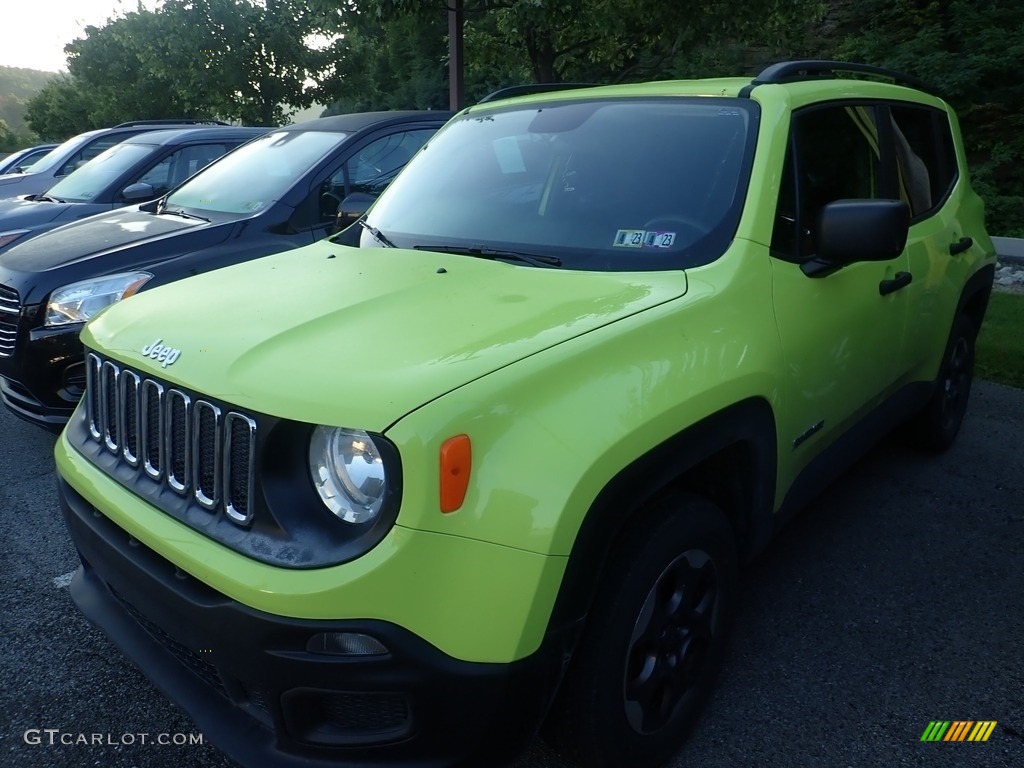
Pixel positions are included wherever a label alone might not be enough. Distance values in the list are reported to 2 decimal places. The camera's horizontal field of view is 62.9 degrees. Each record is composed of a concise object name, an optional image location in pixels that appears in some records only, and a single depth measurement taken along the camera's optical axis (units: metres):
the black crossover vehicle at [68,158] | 10.14
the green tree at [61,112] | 40.16
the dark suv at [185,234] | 4.09
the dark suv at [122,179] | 6.64
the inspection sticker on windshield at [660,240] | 2.51
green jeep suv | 1.66
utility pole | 8.42
